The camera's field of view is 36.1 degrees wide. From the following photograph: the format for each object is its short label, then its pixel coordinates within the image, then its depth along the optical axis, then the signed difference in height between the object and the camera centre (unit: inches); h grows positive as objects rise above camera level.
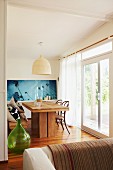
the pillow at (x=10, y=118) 150.6 -24.2
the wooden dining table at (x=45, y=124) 172.1 -34.3
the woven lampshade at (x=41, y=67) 170.1 +22.7
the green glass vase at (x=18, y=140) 63.9 -18.9
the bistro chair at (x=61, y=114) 190.3 -29.0
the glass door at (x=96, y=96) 162.2 -6.5
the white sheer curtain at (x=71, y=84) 206.4 +7.3
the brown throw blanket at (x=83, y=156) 57.4 -22.7
